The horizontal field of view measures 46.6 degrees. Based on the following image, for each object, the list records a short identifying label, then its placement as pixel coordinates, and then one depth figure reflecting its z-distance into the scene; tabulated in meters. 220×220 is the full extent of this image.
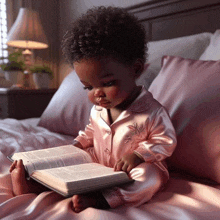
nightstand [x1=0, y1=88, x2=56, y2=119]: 1.95
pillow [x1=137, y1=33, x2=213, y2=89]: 1.17
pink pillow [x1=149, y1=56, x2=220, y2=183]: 0.70
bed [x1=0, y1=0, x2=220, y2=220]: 0.54
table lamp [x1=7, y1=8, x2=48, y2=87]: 2.31
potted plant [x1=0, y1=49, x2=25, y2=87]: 2.44
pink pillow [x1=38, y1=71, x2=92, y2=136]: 1.23
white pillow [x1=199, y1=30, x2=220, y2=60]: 1.01
